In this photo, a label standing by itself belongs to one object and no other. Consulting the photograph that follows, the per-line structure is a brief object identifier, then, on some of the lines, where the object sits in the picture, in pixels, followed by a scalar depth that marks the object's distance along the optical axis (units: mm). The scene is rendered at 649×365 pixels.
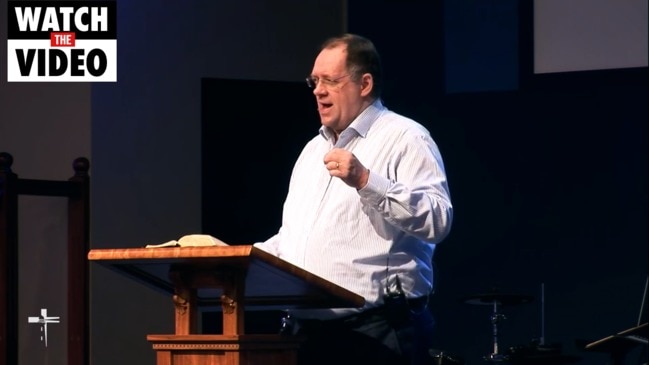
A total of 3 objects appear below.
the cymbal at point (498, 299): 10852
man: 4879
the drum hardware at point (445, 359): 9266
